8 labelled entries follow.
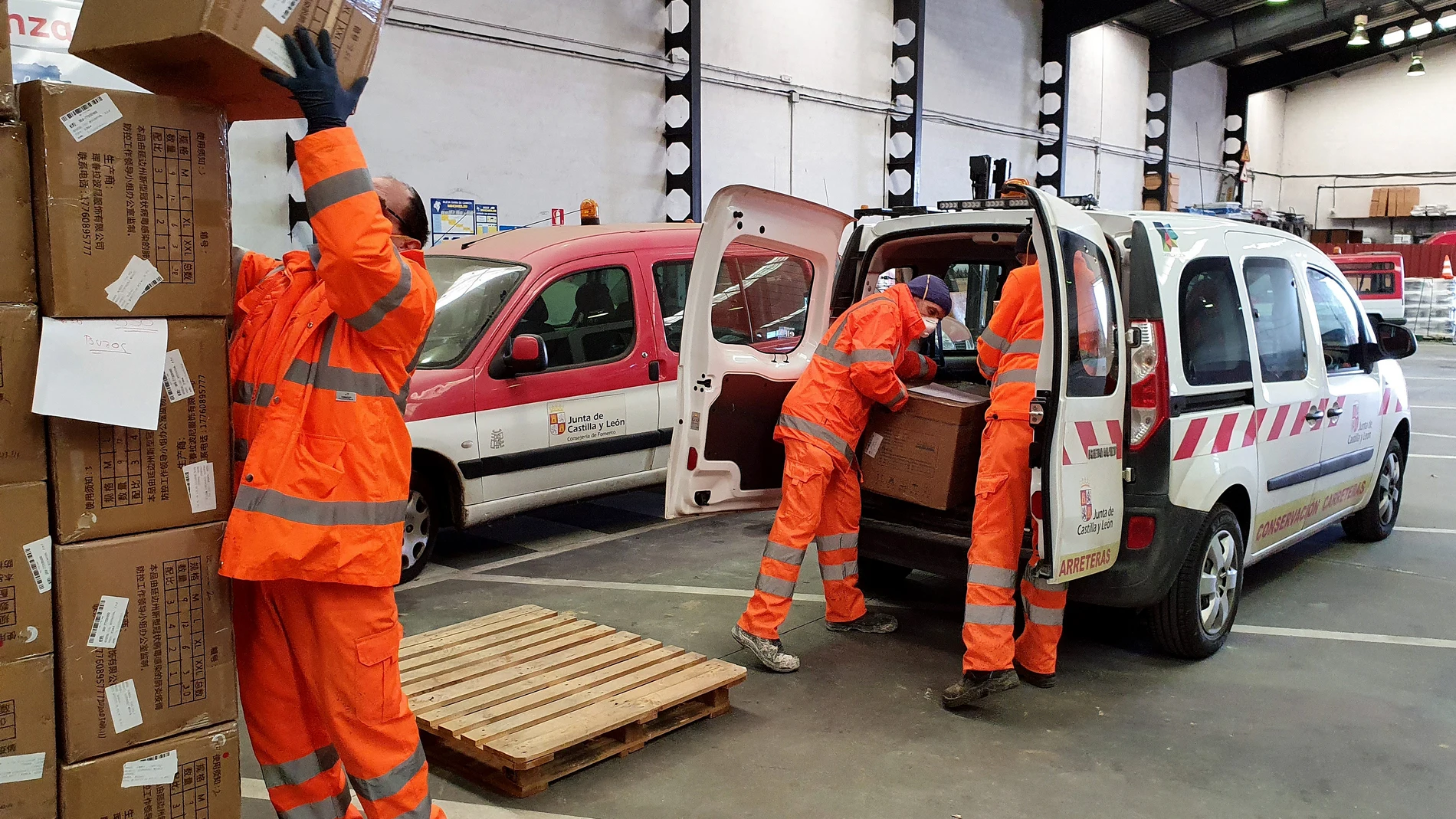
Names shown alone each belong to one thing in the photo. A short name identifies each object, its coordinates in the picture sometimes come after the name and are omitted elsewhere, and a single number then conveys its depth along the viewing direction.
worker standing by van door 3.91
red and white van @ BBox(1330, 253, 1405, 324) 17.98
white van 3.80
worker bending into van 4.36
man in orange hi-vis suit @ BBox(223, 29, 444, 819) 2.29
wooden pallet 3.35
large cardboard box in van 4.36
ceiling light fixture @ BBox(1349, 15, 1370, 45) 19.97
